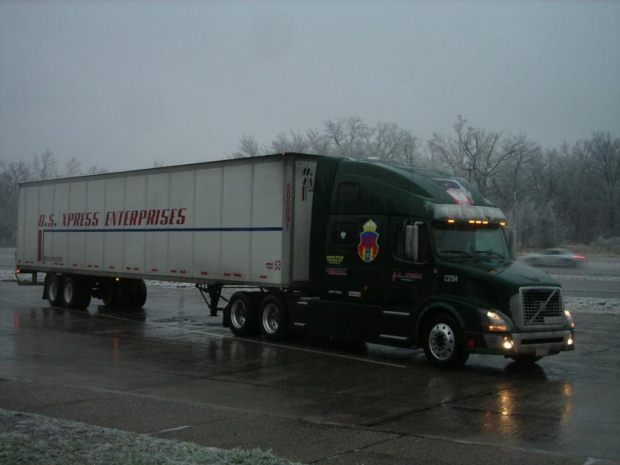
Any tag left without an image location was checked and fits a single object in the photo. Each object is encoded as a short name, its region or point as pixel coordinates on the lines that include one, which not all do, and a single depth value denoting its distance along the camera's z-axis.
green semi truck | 12.26
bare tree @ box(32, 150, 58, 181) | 119.44
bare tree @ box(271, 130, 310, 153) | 75.44
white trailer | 15.65
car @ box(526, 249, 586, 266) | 48.56
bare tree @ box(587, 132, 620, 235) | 92.62
